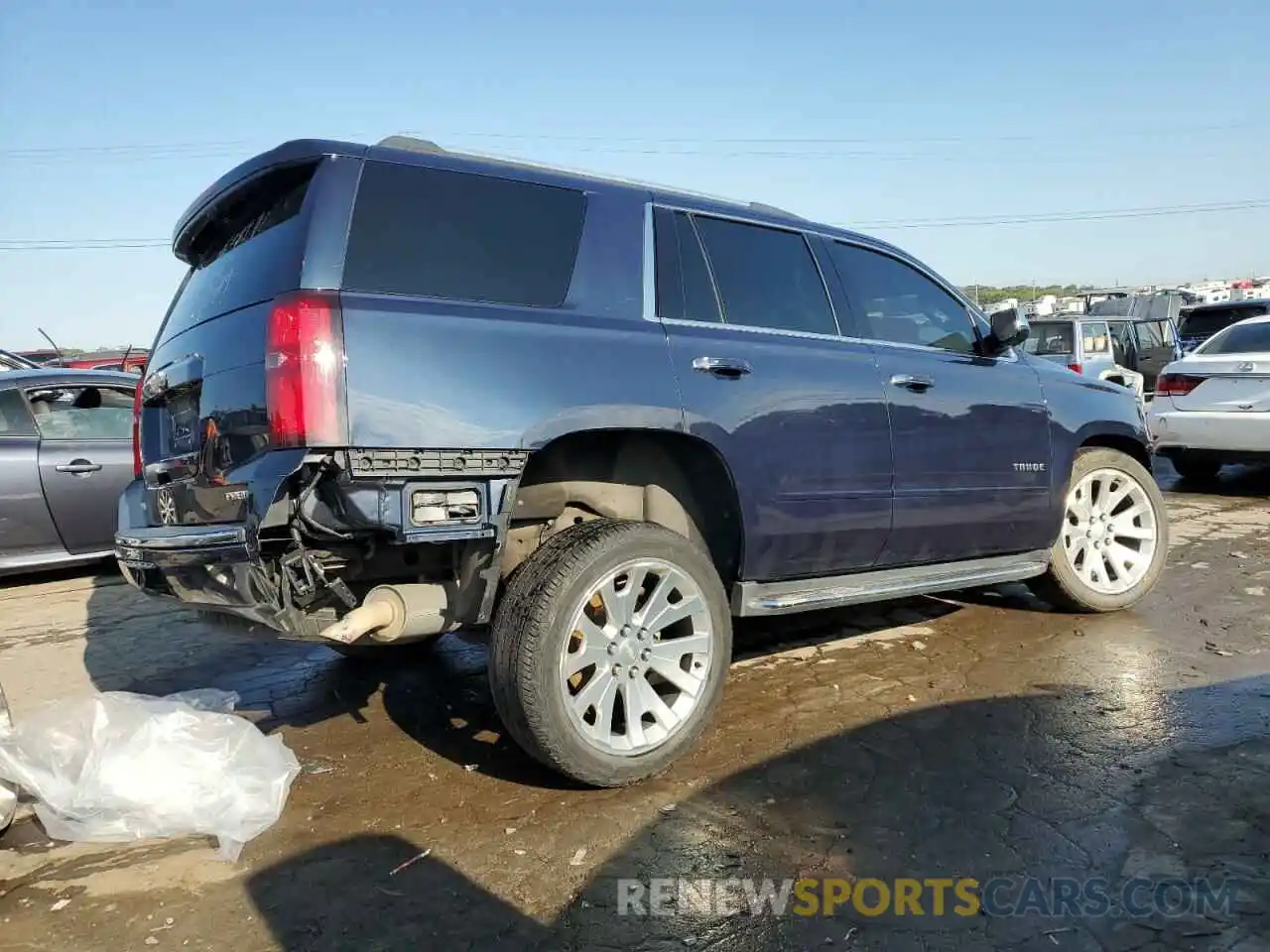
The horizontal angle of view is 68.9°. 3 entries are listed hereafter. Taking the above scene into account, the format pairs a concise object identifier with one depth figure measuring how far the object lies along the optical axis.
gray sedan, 6.09
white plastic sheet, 2.79
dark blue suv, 2.62
